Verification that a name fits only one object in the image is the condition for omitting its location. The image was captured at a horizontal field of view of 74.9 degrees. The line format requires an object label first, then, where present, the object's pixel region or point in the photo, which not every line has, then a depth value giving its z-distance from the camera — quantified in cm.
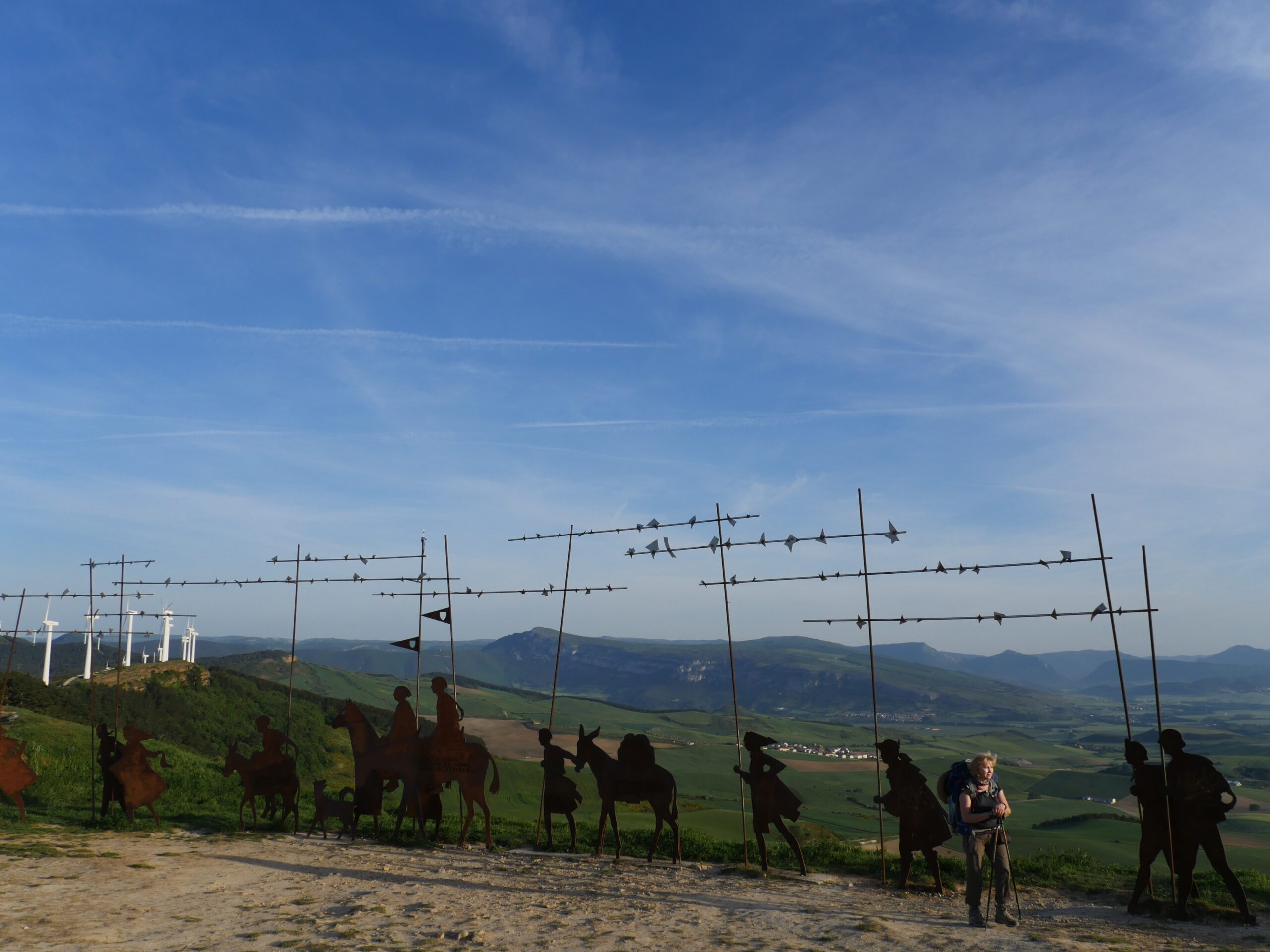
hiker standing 993
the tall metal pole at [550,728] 1468
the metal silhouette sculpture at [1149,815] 1059
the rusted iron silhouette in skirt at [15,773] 1658
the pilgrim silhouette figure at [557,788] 1452
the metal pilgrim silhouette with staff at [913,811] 1155
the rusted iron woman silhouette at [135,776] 1638
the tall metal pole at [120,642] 1766
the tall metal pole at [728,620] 1330
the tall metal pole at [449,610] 1712
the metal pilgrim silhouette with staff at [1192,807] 1028
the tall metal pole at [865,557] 1338
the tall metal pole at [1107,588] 1124
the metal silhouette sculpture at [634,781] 1370
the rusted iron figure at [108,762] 1648
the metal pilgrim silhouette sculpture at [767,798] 1278
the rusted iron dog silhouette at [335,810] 1566
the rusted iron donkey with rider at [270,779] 1634
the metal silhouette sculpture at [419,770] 1508
